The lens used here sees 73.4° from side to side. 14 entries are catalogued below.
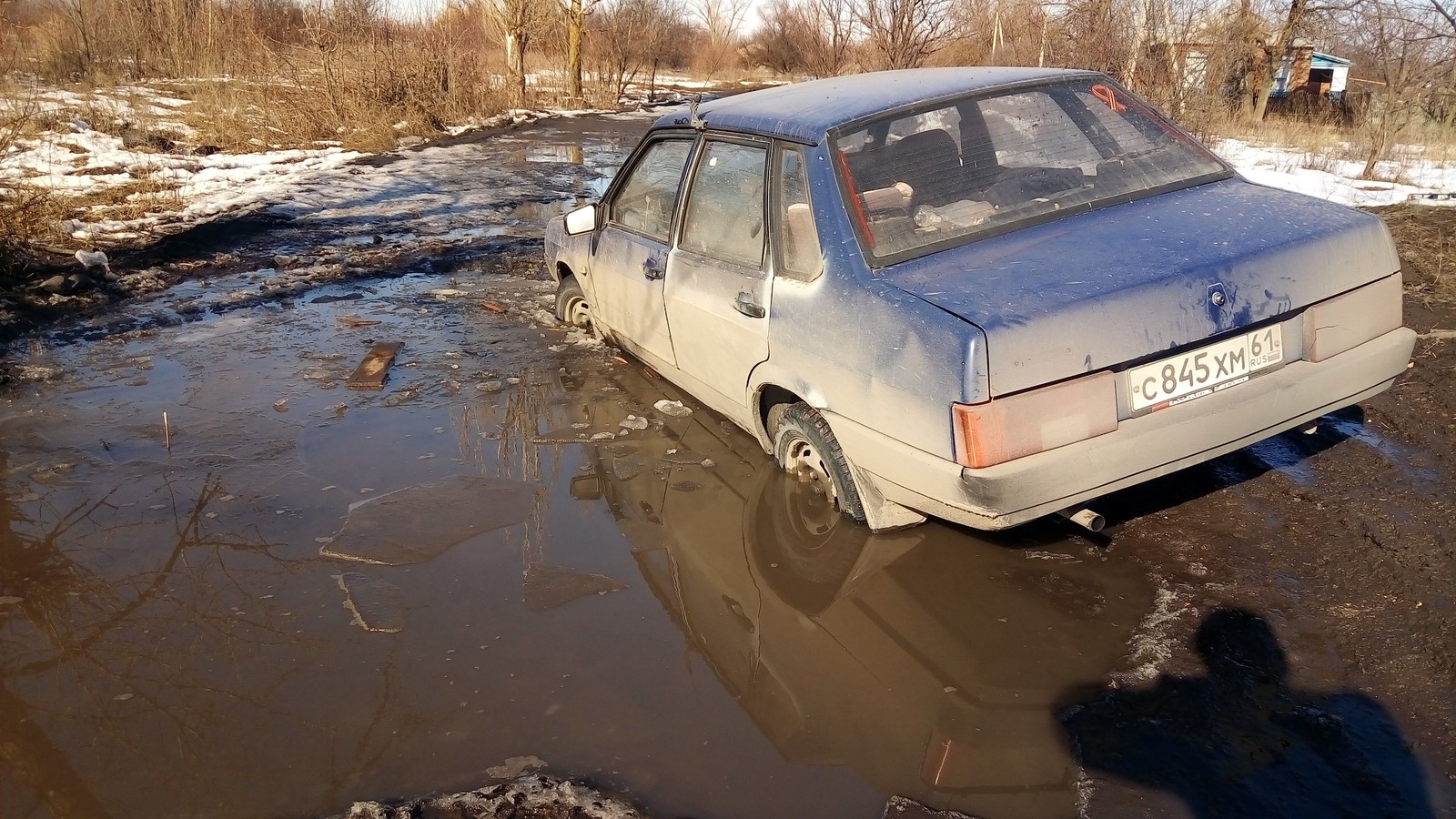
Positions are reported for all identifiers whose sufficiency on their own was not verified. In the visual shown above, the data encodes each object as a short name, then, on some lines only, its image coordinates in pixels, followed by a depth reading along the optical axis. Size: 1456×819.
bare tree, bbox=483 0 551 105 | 27.36
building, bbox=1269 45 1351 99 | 29.92
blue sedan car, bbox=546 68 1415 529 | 2.94
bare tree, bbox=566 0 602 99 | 28.87
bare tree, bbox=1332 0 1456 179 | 13.51
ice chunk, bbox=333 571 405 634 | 3.35
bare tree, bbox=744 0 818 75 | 47.56
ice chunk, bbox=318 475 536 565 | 3.85
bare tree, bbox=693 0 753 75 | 55.44
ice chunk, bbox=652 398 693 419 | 5.28
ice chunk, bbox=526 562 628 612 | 3.50
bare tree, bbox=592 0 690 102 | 30.48
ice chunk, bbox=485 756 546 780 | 2.62
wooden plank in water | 5.68
